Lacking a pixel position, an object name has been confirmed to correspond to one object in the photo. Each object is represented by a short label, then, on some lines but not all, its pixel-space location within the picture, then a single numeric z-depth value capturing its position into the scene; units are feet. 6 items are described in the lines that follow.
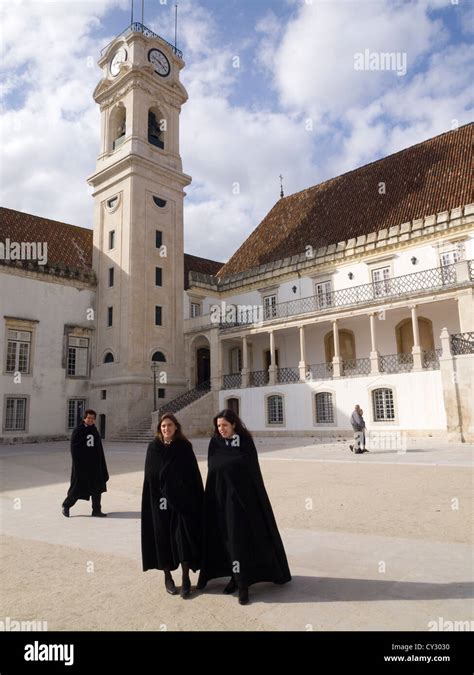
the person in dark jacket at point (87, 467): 23.79
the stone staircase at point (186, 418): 82.43
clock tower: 90.22
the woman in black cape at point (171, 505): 13.35
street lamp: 85.44
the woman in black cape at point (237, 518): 12.70
